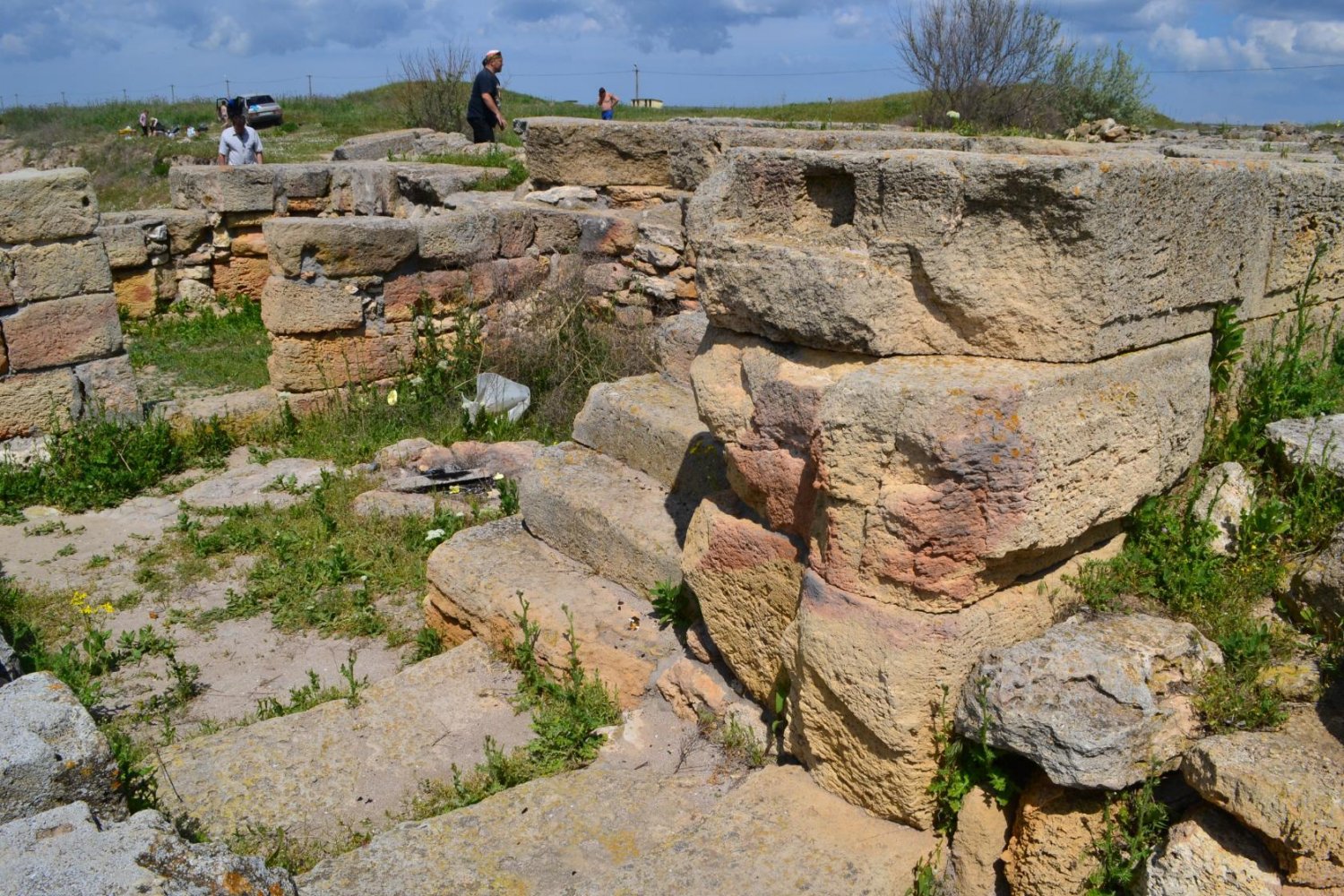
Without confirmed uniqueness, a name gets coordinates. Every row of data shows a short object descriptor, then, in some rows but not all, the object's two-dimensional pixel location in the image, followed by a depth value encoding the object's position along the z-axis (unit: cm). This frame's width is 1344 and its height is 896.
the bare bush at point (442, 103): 1922
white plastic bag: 709
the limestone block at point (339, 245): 682
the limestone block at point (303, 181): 1026
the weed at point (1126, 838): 234
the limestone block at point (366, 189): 1034
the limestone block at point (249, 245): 1023
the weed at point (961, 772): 260
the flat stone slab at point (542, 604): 381
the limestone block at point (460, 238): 746
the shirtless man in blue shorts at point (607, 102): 1880
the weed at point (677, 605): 385
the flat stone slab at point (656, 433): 415
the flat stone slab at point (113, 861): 204
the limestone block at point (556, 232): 801
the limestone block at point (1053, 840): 245
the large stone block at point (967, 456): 254
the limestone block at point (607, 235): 765
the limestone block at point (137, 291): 965
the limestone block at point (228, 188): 991
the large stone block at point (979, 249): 256
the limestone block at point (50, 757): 252
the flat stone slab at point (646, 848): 269
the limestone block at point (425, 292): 743
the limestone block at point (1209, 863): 213
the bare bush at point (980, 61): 1820
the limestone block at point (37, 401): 649
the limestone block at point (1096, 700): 236
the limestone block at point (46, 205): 630
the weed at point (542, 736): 339
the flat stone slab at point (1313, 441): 292
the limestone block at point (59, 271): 643
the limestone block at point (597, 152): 821
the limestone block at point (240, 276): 1027
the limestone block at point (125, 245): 947
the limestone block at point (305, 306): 700
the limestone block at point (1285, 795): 206
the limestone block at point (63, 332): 648
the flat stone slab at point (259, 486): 618
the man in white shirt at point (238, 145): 1173
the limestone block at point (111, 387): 677
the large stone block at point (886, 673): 267
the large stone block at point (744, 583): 318
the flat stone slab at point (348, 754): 329
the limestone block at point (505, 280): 778
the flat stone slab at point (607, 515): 403
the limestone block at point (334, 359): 718
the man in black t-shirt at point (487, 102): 1366
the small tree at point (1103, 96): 1783
